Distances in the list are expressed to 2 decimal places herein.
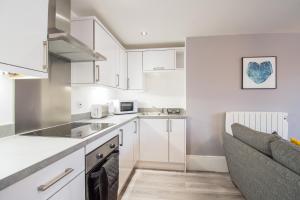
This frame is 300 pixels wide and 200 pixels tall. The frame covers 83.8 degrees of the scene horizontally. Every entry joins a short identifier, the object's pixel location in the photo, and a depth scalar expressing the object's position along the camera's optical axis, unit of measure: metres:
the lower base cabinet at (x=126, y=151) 2.00
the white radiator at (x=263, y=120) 2.65
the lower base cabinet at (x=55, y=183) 0.70
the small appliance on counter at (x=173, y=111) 3.15
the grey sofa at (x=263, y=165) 1.12
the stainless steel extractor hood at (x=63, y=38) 1.28
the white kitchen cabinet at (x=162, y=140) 2.76
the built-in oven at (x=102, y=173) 1.23
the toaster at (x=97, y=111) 2.39
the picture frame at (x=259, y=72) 2.72
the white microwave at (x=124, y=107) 2.89
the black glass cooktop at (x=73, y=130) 1.34
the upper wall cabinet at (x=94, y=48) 1.87
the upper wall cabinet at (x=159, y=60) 3.08
